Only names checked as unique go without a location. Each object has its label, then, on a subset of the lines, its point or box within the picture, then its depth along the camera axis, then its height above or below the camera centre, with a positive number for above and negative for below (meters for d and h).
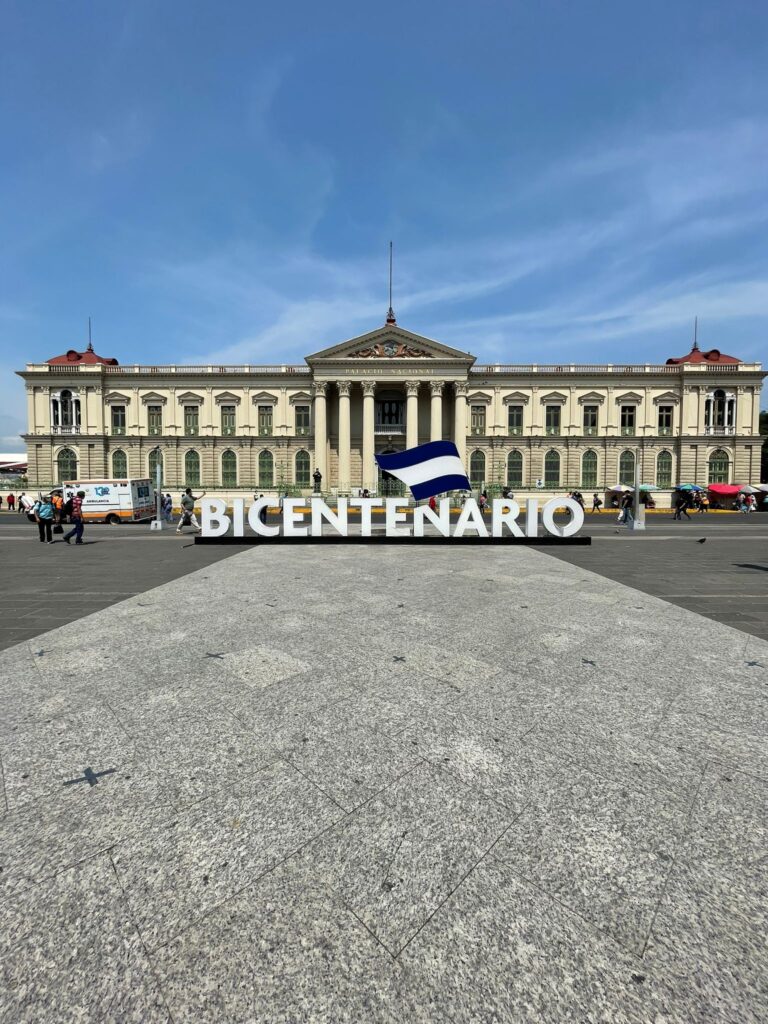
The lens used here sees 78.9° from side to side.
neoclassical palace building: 47.47 +7.96
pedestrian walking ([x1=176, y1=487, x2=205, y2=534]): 21.39 -0.27
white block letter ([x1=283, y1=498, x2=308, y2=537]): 16.34 -0.64
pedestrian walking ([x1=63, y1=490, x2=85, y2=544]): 15.65 -0.58
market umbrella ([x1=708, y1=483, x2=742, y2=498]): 43.88 +0.97
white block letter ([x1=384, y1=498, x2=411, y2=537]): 16.08 -0.53
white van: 27.05 +0.02
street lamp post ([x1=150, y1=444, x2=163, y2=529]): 21.75 -0.90
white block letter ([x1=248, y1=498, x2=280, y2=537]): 15.80 -0.61
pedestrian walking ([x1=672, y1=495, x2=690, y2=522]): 30.47 -0.38
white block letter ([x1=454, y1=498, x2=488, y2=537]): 15.46 -0.65
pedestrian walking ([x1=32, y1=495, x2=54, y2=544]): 16.52 -0.52
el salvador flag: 16.88 +1.16
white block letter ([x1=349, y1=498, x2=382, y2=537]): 16.09 -0.32
